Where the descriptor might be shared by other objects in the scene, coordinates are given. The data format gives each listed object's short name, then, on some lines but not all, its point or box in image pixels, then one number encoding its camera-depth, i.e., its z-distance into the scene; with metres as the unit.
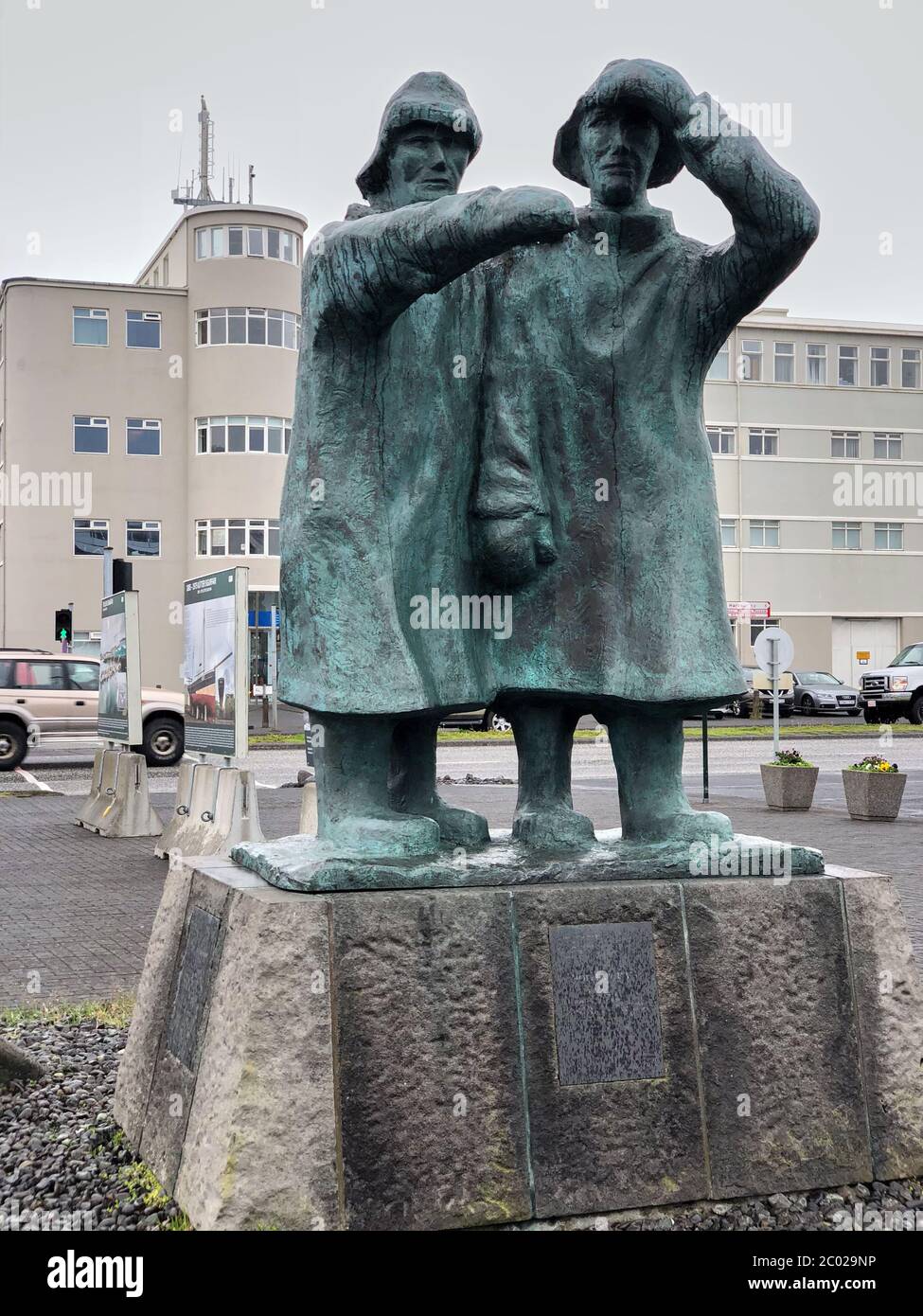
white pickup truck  33.19
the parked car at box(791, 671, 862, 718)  38.81
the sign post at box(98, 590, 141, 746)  13.20
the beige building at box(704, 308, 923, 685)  47.59
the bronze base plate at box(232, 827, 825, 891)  3.47
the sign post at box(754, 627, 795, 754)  16.41
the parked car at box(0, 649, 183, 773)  21.11
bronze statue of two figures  3.56
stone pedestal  3.27
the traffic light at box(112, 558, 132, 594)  18.28
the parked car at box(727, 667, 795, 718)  37.78
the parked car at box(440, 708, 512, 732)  30.35
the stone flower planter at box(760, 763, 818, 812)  15.42
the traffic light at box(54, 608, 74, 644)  30.36
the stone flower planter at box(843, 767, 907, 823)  14.40
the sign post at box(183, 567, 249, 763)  10.63
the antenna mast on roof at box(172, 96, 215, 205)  49.03
